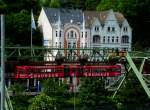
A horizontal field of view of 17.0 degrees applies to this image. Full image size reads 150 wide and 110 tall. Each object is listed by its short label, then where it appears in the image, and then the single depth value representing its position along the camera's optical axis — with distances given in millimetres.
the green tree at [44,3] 116275
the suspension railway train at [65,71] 54594
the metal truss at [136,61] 52025
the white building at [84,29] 98375
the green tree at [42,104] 46719
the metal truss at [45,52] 57569
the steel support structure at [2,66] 22797
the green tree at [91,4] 121562
